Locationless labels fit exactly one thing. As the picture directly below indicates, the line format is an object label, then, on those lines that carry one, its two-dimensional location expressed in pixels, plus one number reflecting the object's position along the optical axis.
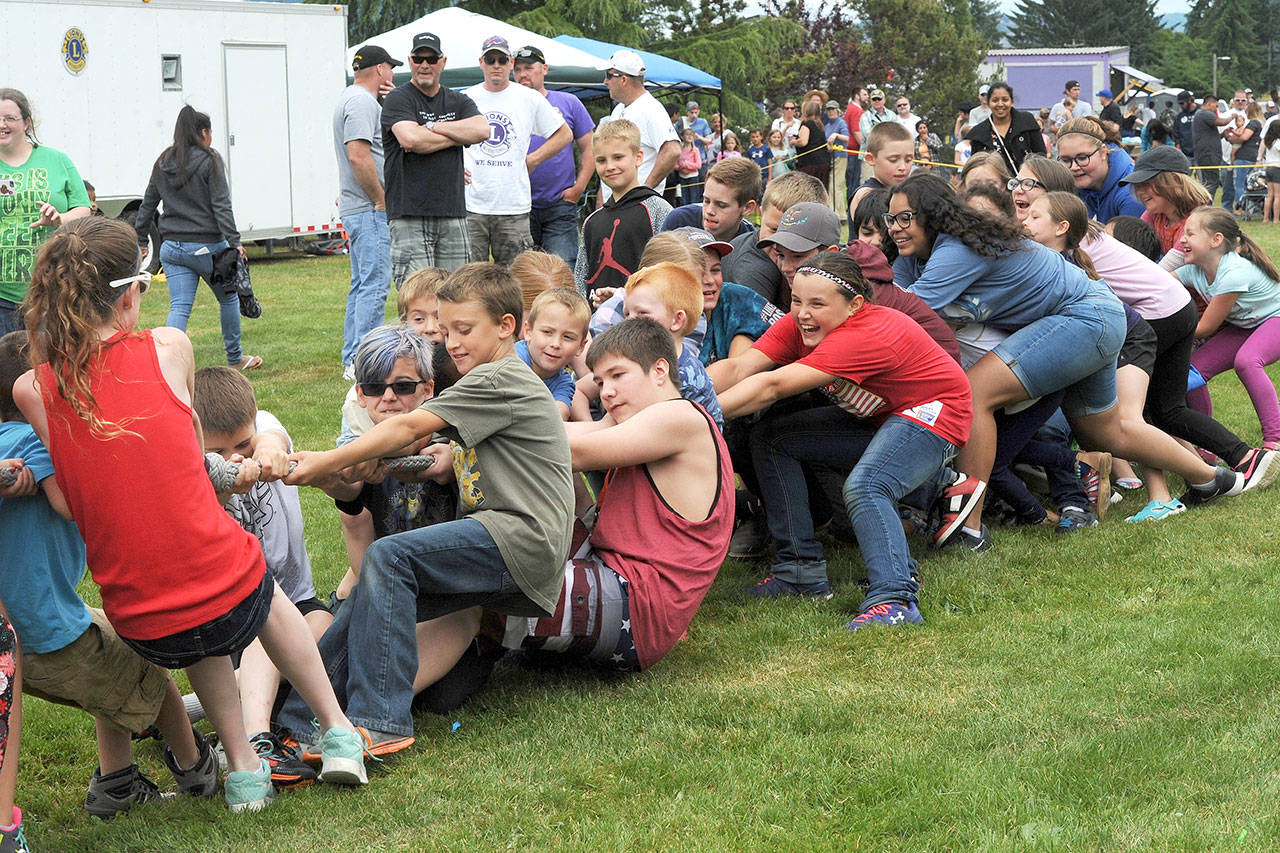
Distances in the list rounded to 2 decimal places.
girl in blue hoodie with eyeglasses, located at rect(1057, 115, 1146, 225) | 8.26
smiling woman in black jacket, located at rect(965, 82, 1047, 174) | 10.27
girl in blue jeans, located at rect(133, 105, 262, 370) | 10.22
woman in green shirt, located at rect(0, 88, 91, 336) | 7.12
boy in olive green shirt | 3.77
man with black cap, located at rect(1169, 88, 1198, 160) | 26.42
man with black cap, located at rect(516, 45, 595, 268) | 10.34
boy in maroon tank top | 4.24
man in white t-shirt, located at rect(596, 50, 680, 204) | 9.32
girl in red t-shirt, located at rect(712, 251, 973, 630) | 5.09
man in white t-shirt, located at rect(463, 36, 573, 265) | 9.52
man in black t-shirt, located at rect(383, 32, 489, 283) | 8.66
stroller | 23.08
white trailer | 16.30
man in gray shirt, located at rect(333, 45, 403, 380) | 9.35
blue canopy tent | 22.30
